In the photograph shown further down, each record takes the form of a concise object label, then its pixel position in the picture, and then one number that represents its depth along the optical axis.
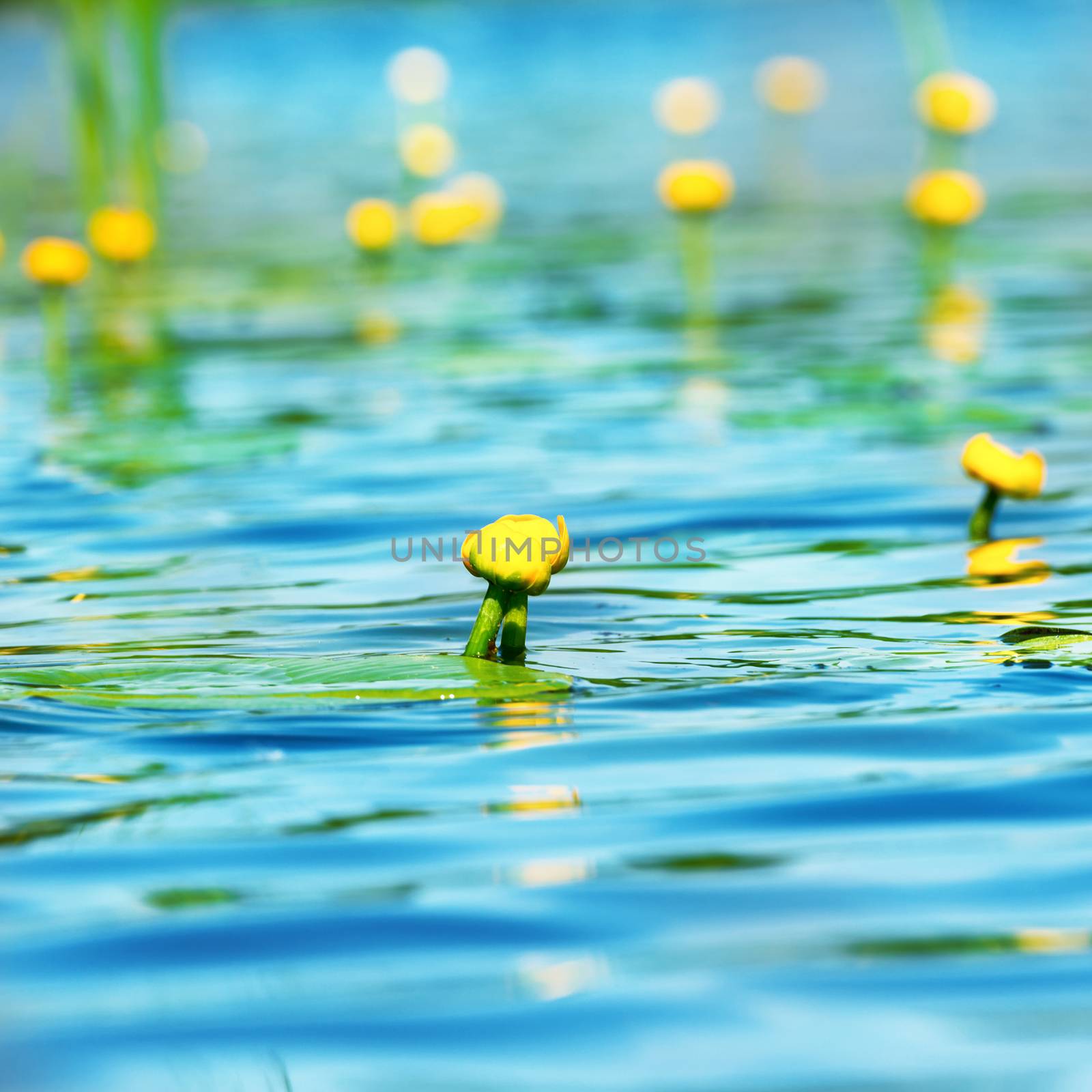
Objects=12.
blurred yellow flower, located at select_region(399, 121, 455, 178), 20.12
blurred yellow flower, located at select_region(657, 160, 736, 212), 13.12
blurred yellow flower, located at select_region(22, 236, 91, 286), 11.17
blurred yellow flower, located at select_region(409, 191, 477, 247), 15.53
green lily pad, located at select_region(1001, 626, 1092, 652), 5.36
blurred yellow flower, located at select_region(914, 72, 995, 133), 14.98
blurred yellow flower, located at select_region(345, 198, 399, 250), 14.85
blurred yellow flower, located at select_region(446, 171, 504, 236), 16.09
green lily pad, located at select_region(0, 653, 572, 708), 4.86
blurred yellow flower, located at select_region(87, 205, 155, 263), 13.54
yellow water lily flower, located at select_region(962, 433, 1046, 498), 6.49
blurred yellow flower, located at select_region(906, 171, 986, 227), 13.49
